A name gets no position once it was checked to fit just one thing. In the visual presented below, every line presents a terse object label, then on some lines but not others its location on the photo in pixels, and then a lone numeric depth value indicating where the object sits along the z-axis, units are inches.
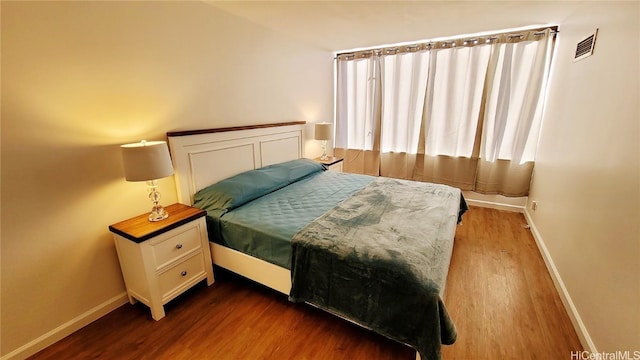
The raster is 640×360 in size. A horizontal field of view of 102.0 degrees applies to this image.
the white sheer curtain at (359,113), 161.3
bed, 53.6
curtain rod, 118.1
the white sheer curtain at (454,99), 133.4
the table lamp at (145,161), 64.0
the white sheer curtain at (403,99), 147.3
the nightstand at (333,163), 145.0
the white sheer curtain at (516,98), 119.0
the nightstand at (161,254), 66.2
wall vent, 76.6
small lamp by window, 144.8
